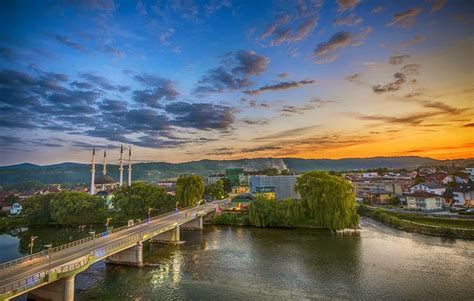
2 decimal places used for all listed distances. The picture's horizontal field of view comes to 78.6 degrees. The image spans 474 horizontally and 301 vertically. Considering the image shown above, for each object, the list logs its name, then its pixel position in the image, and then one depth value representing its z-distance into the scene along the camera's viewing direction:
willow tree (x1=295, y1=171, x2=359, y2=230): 66.12
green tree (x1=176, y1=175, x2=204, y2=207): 95.06
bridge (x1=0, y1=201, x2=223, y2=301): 27.69
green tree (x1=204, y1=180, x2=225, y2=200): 141.56
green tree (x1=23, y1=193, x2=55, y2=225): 83.88
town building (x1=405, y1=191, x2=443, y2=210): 83.12
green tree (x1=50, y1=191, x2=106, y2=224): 80.56
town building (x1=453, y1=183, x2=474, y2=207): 87.44
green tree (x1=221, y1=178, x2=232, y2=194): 172.46
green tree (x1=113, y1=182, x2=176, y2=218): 90.38
